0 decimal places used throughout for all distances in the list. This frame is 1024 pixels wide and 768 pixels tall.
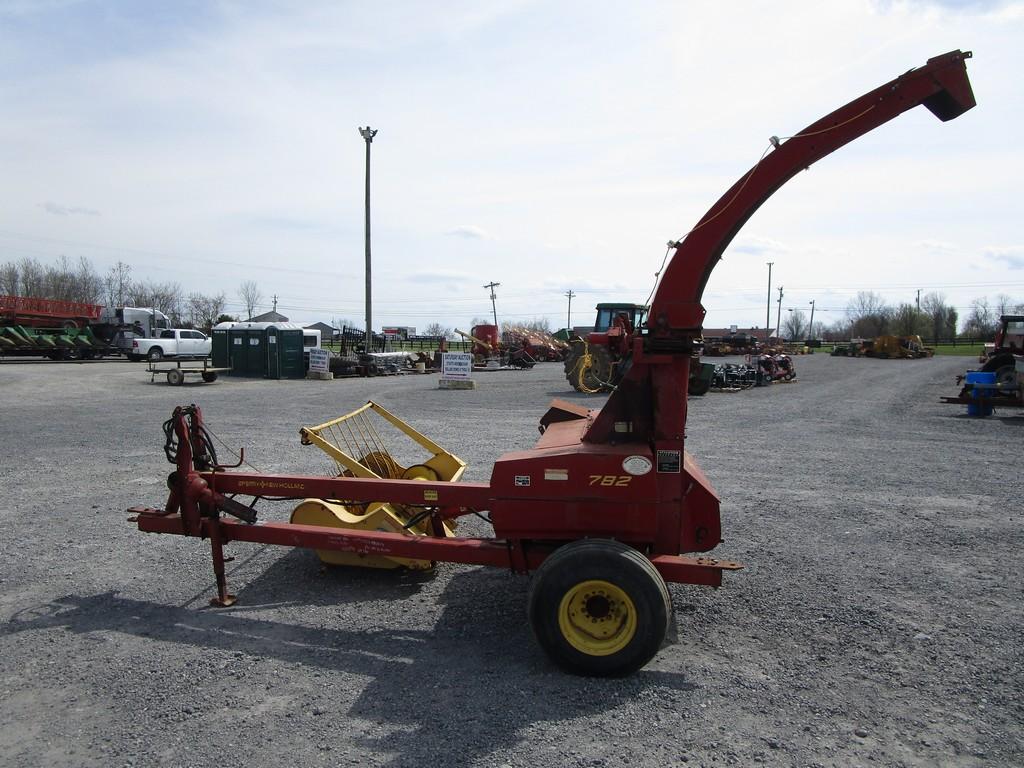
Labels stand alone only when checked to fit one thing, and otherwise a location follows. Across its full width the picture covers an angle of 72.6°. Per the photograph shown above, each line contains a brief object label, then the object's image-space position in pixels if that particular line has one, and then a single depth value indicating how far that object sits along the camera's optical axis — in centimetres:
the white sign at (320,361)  2794
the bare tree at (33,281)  7338
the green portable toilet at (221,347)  2911
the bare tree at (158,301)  8007
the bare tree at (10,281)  7210
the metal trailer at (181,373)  2409
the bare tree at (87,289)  7606
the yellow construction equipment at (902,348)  5241
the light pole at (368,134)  3073
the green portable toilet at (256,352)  2830
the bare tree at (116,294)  7738
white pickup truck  3756
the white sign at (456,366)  2392
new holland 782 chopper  382
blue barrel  1648
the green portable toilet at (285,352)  2786
